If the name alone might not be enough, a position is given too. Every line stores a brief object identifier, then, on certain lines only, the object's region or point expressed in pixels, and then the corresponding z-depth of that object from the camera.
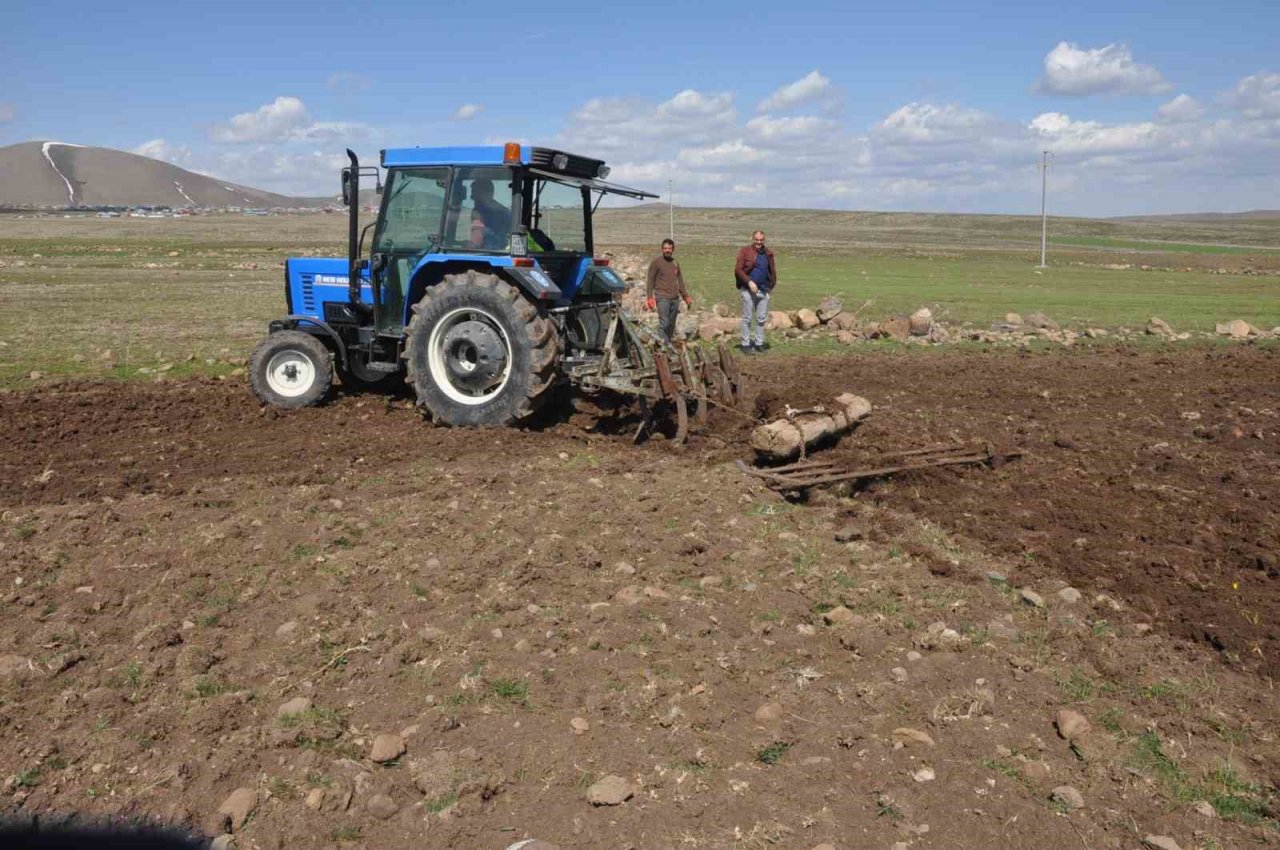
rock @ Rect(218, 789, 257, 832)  3.64
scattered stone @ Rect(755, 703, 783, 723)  4.29
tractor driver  9.12
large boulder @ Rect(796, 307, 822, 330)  18.02
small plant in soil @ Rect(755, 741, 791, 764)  4.00
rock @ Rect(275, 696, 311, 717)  4.29
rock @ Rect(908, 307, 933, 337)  17.28
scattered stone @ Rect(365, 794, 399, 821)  3.70
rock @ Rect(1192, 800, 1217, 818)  3.71
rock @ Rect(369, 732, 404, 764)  3.99
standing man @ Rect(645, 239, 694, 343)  14.37
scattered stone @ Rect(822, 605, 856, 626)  5.23
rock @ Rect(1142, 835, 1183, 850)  3.51
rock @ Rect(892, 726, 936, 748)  4.12
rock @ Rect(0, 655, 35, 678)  4.57
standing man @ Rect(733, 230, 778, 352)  15.65
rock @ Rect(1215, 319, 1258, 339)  17.48
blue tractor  8.97
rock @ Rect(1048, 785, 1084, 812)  3.75
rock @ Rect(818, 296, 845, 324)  18.20
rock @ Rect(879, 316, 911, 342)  17.06
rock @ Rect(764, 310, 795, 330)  18.08
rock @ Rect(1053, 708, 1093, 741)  4.19
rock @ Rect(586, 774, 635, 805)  3.72
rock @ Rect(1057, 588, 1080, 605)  5.61
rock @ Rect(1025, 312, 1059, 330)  17.94
